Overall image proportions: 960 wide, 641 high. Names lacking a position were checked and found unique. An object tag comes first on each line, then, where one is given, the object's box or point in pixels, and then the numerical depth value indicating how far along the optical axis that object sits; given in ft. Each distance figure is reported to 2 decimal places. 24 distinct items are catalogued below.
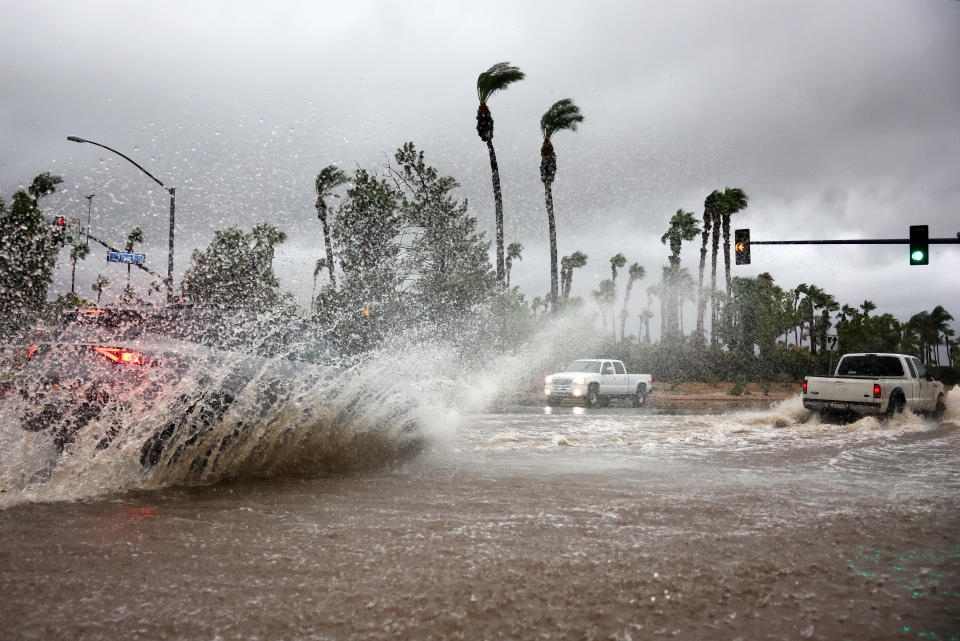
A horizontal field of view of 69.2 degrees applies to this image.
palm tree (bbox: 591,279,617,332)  411.34
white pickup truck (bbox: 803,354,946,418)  45.27
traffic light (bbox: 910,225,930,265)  70.28
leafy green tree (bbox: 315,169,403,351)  96.48
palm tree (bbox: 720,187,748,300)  156.04
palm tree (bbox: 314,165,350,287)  138.62
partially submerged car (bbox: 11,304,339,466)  19.61
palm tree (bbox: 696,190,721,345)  163.02
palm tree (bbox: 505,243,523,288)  284.61
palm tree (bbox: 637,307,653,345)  460.55
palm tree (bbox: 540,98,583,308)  109.40
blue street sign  73.87
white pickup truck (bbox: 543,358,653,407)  72.28
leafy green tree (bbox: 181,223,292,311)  109.81
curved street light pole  77.38
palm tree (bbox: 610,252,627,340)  339.57
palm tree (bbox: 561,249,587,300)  303.07
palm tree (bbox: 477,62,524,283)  100.37
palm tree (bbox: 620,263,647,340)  365.81
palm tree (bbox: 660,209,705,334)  187.83
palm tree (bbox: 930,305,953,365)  409.69
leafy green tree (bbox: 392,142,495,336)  95.45
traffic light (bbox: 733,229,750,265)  76.48
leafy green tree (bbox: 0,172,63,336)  101.71
